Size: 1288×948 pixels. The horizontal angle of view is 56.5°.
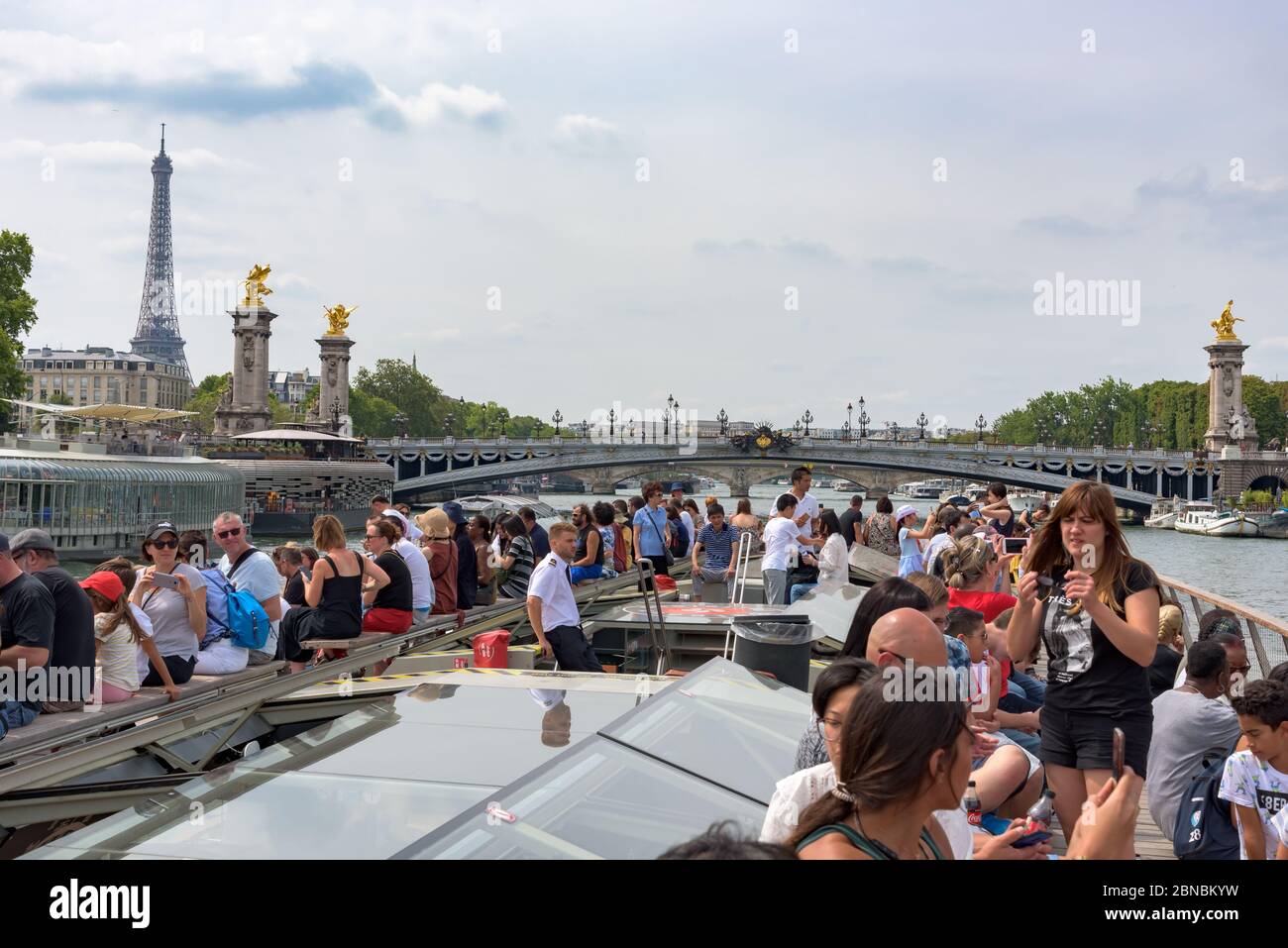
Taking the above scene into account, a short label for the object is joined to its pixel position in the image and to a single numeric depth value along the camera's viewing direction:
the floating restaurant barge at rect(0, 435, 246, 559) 25.73
